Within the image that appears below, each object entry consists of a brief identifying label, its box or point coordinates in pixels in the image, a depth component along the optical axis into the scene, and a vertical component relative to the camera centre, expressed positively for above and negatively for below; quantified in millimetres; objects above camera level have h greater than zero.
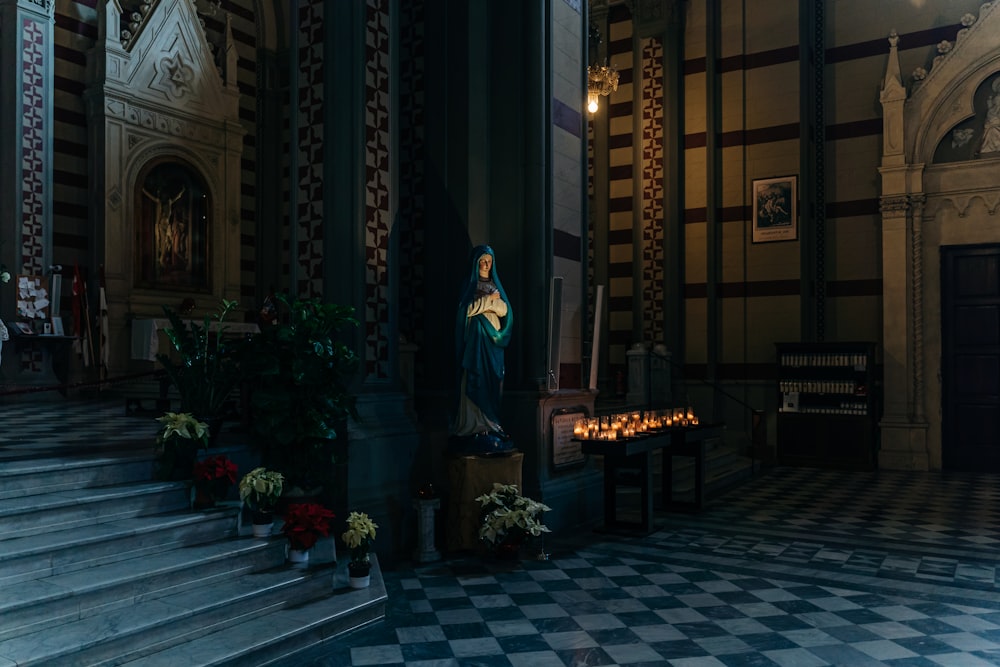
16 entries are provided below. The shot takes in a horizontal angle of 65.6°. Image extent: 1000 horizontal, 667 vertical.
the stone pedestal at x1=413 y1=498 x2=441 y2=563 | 6379 -1535
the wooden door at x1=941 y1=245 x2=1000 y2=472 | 11328 -171
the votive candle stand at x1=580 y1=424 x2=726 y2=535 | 7117 -1156
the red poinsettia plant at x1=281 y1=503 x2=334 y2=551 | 5117 -1189
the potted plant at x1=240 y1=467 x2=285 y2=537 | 5195 -1005
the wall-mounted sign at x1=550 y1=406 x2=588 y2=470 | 7656 -947
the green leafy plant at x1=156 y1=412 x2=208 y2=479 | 5250 -653
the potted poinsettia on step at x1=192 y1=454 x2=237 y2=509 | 5137 -890
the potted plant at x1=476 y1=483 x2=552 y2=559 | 6324 -1442
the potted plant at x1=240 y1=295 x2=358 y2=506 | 5652 -316
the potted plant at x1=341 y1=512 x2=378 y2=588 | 5121 -1334
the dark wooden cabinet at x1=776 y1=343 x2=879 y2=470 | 11547 -916
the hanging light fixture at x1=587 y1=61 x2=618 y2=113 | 10886 +3808
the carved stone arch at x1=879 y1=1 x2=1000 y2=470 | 11531 +1785
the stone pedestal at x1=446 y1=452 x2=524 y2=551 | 6602 -1226
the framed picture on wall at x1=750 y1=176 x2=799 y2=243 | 12719 +2273
